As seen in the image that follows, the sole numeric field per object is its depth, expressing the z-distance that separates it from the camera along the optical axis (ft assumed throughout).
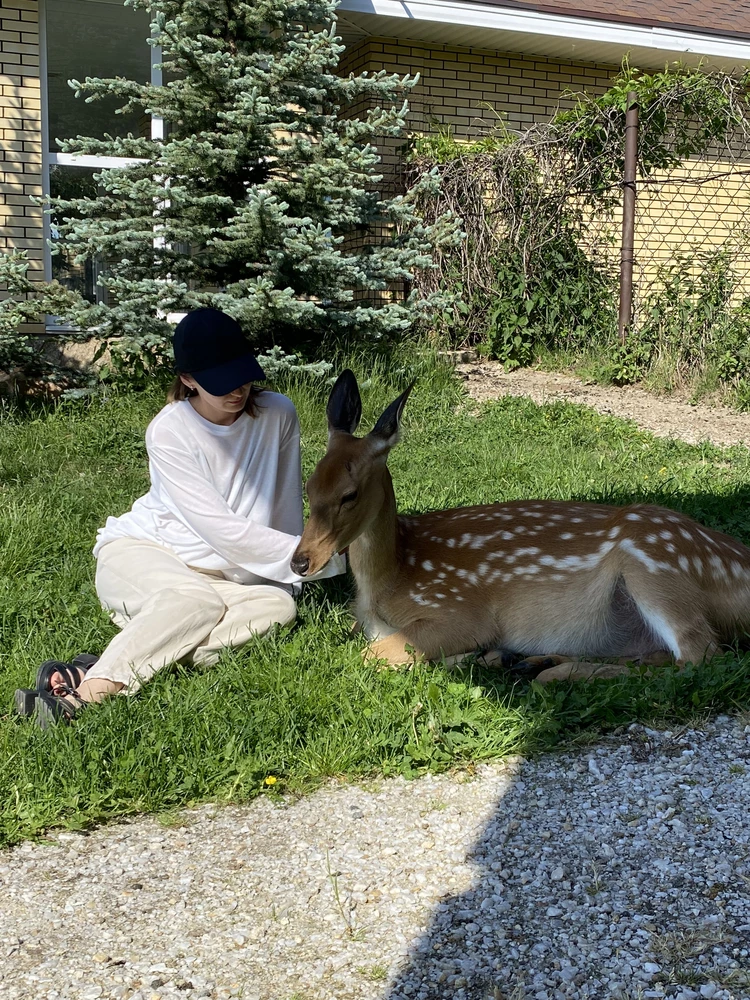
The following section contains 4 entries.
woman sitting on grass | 14.03
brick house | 36.94
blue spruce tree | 30.86
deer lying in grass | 14.78
